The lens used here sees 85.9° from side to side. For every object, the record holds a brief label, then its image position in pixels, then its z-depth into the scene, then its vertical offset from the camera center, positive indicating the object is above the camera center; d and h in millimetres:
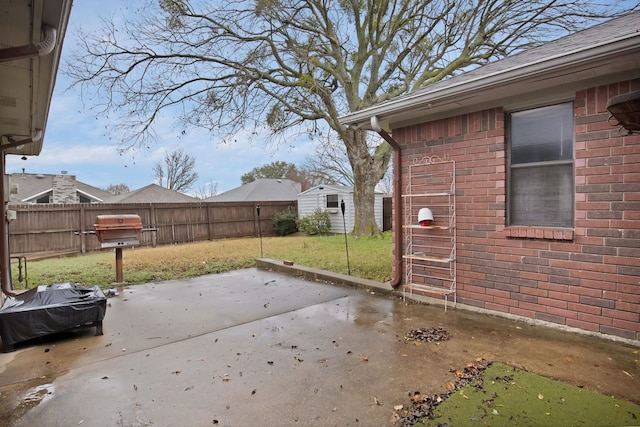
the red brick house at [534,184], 3371 +243
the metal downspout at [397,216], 5238 -141
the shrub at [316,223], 16812 -735
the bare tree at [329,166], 29697 +3841
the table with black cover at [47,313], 3699 -1136
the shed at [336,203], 17300 +241
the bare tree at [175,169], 38344 +4616
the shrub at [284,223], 17438 -733
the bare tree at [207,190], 43531 +2631
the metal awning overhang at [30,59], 2231 +1296
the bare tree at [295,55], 11250 +5620
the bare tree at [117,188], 42562 +2864
